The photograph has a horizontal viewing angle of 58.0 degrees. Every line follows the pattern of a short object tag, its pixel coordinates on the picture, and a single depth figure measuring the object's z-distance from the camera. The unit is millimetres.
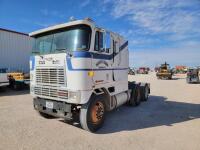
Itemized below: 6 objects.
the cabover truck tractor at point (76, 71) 5453
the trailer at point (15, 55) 15156
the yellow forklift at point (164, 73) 32219
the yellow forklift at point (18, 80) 14928
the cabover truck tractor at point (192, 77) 25031
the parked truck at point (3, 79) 14126
